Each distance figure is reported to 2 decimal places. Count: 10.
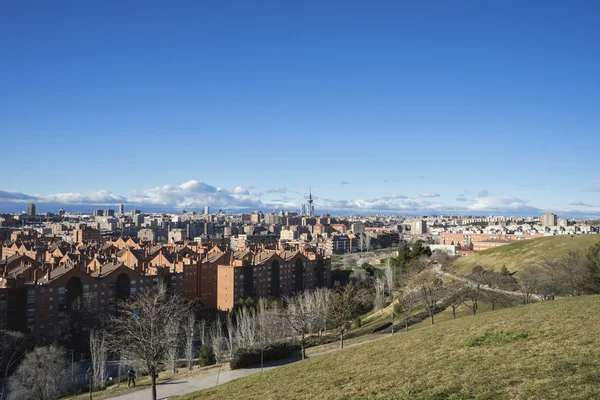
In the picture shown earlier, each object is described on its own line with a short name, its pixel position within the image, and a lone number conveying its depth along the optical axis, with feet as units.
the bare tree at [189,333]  140.67
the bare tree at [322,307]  162.96
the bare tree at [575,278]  133.28
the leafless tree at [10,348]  146.92
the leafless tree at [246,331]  158.61
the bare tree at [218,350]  139.13
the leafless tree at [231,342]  154.12
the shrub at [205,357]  137.07
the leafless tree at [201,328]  174.68
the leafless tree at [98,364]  129.59
